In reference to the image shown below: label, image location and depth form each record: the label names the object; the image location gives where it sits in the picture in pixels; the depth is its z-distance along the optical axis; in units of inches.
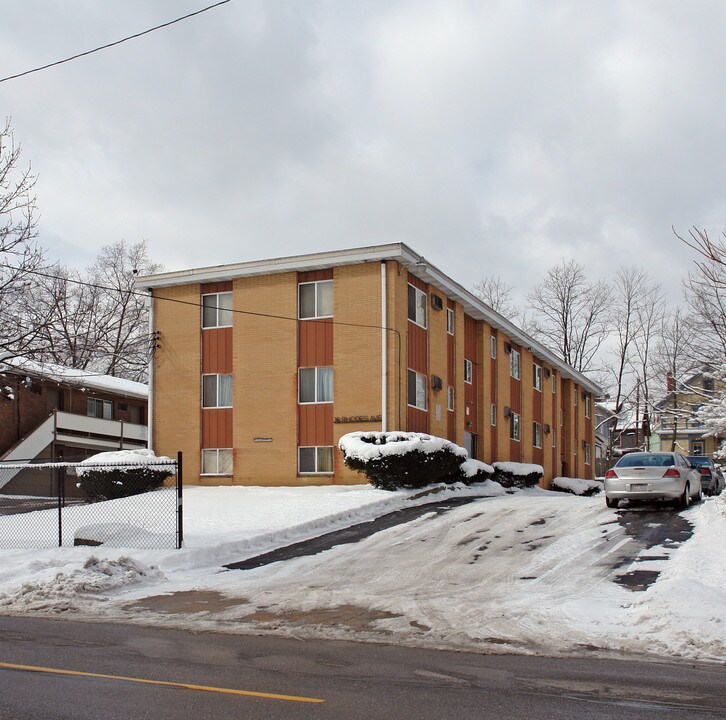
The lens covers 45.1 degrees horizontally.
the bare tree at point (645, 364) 2320.4
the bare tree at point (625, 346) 2370.8
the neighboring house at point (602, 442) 2515.7
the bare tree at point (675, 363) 1396.4
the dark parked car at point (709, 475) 1295.5
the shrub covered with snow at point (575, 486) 1668.9
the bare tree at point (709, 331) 1046.4
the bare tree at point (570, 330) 2357.3
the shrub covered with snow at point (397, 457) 972.6
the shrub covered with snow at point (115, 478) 999.0
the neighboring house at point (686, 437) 2458.2
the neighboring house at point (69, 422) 1553.9
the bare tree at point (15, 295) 884.6
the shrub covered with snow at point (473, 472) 1111.6
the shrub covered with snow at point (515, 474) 1305.4
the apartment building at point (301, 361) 1121.4
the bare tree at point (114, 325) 1974.7
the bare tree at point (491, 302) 2480.3
